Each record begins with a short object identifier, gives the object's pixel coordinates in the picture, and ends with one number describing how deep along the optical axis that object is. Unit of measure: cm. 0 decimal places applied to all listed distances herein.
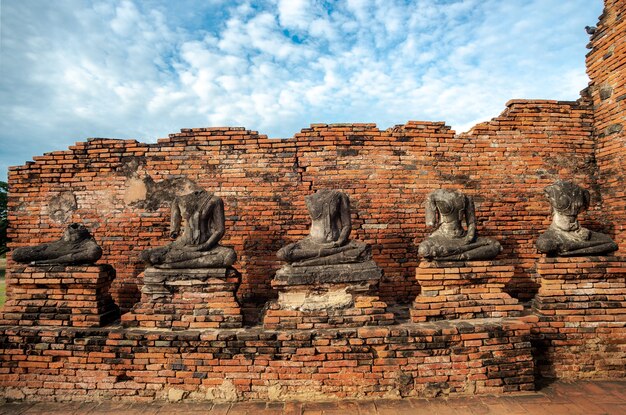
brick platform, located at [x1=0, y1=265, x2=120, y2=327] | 474
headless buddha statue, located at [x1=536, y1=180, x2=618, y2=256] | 504
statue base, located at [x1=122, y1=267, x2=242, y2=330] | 461
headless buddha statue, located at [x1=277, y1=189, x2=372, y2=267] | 480
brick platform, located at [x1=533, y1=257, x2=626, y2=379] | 477
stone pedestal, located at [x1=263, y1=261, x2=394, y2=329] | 455
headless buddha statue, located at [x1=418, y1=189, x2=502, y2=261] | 489
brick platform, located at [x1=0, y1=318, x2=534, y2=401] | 422
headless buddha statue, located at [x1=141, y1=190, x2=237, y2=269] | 480
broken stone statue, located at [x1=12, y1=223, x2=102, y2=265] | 495
